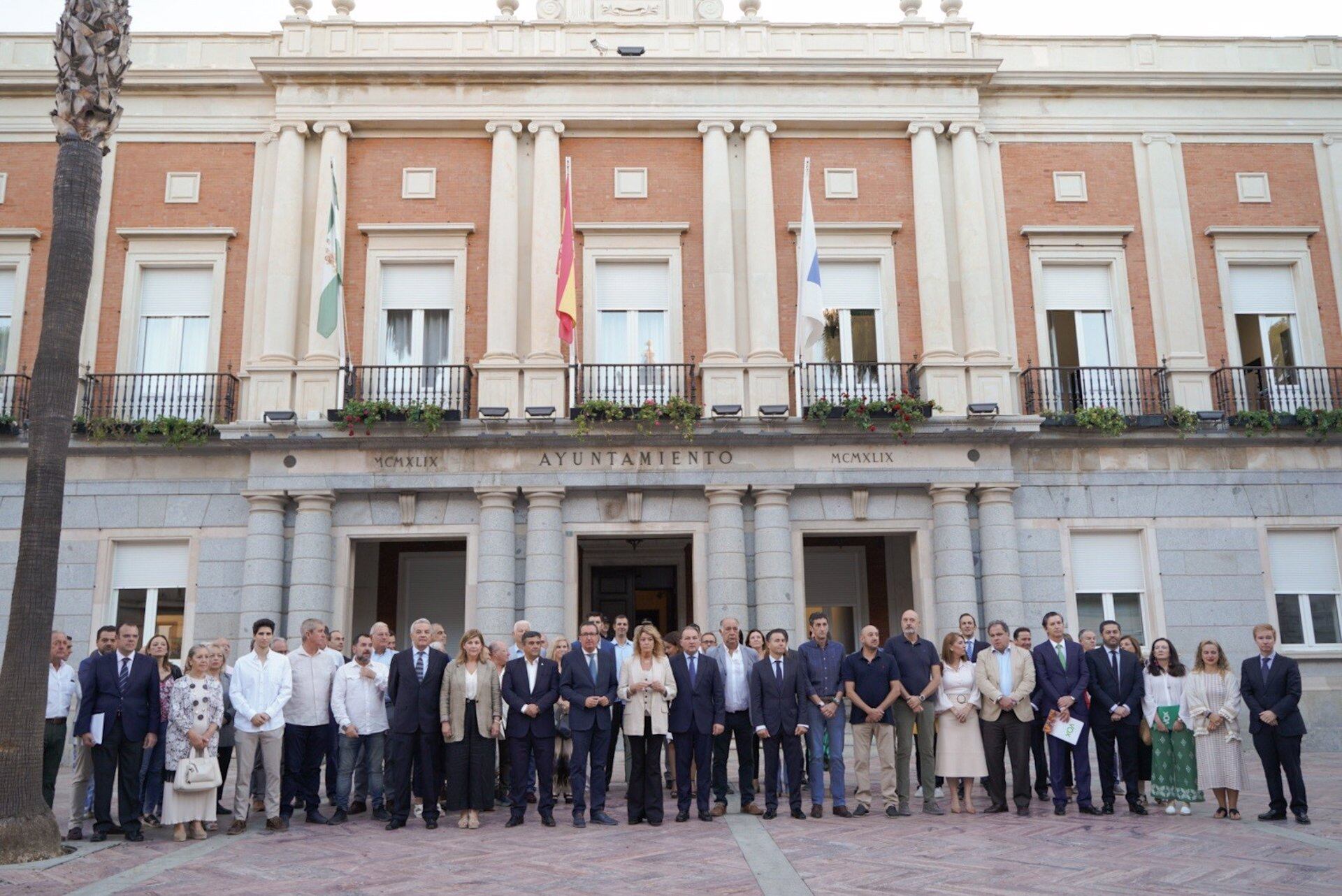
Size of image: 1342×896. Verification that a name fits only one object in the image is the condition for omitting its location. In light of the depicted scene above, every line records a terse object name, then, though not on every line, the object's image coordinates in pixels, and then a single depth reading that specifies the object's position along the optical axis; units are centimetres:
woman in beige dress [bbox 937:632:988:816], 1013
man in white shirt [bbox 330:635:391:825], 1023
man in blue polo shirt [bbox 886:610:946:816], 1025
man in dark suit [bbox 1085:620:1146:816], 1023
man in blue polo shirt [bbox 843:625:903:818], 1010
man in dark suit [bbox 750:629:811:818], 1007
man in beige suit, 1013
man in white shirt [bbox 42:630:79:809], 973
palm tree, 813
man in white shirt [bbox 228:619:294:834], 966
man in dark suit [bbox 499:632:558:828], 987
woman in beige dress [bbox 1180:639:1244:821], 968
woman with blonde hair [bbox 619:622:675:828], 969
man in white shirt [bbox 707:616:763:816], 1034
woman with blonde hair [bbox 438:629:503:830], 984
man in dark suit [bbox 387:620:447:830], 987
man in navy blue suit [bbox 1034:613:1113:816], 1023
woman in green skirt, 1002
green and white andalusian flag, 1569
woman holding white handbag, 915
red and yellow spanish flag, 1577
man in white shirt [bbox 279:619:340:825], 1007
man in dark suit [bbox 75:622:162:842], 912
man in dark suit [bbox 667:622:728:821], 1002
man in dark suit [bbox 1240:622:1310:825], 955
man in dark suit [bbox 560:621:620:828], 985
